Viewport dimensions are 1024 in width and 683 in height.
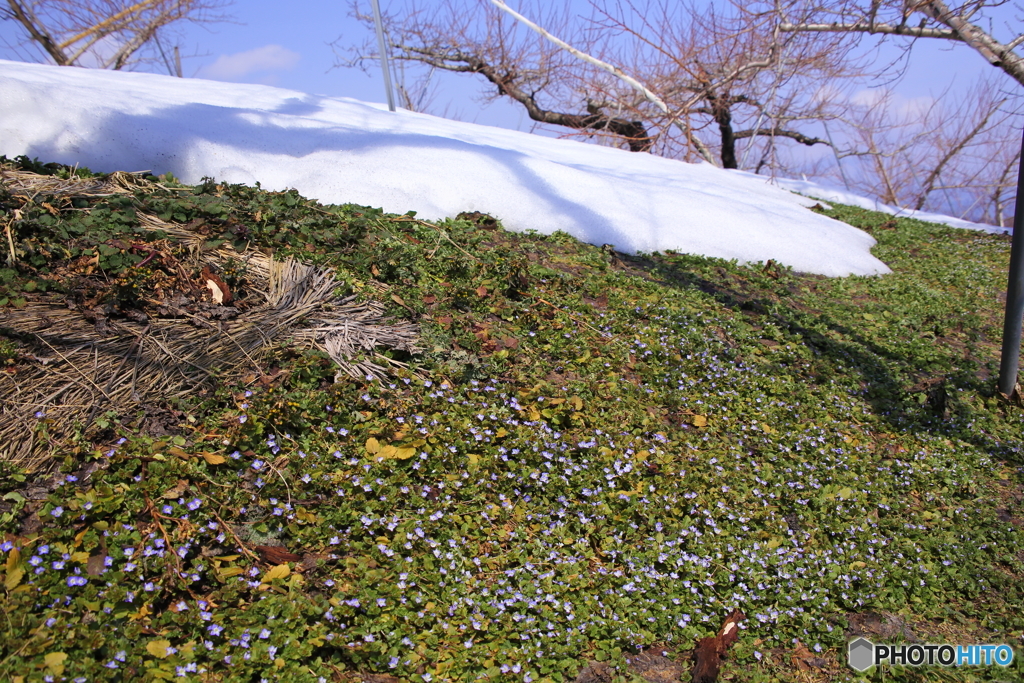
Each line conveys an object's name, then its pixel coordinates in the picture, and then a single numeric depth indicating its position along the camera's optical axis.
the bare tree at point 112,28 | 10.05
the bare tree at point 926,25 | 5.06
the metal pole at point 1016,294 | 4.11
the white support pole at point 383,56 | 7.52
